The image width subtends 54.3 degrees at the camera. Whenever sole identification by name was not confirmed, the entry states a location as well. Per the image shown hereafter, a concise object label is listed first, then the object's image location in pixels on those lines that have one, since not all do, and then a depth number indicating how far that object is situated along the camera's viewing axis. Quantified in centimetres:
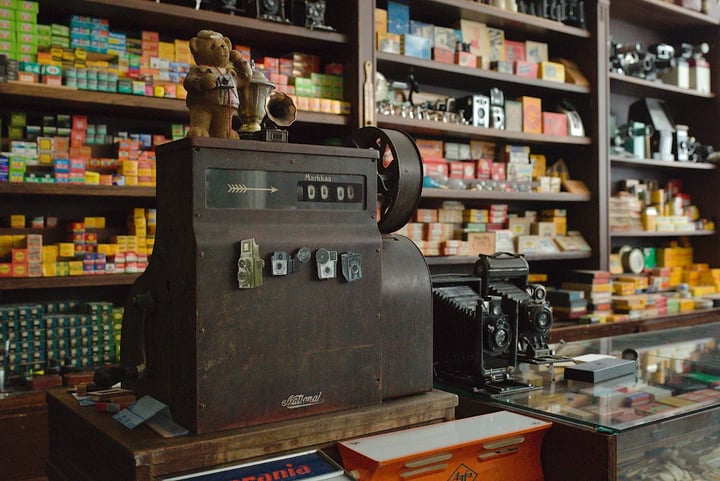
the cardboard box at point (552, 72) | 445
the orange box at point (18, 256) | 277
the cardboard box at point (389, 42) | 370
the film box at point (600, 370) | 192
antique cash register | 122
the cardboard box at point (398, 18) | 384
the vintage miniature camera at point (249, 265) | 124
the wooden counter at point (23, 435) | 252
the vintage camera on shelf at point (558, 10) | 445
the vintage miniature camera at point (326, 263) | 133
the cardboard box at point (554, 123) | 452
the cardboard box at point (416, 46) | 380
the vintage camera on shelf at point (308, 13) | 342
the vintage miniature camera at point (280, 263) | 128
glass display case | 151
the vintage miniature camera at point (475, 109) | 414
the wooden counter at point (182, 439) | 115
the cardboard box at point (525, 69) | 435
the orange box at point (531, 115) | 440
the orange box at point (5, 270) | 275
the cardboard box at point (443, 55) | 395
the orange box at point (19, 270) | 276
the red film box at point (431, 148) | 402
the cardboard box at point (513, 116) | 434
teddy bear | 135
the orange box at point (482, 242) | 407
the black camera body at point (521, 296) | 207
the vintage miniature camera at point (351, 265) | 137
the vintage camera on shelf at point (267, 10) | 330
